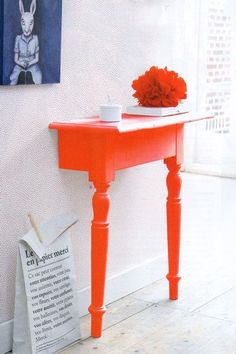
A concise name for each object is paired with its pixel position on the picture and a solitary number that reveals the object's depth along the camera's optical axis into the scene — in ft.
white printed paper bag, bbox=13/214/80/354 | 8.05
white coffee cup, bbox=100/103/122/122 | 8.39
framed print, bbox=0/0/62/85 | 7.53
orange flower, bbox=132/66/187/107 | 9.10
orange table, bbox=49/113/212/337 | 8.16
